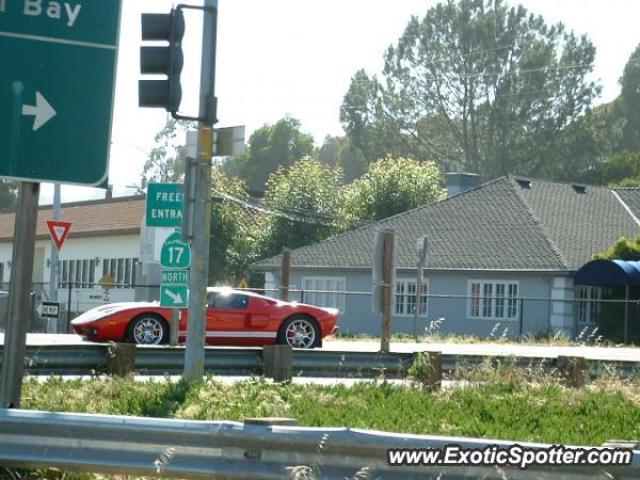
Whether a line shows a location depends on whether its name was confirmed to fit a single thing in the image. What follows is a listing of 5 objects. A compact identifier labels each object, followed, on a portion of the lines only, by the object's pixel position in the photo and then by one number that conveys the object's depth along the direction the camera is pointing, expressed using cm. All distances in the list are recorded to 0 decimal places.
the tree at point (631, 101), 10175
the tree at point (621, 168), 8156
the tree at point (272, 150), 11056
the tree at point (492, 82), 8819
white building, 6009
